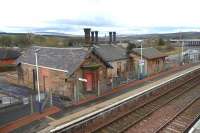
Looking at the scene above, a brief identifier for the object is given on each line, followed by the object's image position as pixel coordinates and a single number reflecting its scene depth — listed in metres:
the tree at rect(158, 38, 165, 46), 91.44
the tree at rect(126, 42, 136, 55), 34.91
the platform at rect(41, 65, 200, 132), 14.78
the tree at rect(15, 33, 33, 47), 88.69
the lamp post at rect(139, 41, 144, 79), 29.92
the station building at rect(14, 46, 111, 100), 21.12
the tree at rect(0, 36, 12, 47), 88.44
